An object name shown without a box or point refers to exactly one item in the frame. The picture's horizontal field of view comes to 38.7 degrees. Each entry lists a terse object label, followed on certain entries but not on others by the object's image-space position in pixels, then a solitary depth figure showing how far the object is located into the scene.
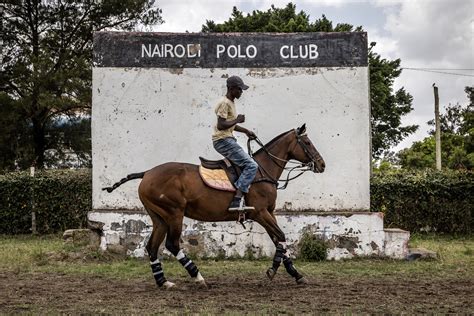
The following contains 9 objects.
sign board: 13.45
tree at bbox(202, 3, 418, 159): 38.56
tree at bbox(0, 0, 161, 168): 30.78
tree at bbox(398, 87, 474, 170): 30.78
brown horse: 9.97
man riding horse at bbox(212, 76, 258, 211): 9.95
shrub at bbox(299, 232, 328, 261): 13.05
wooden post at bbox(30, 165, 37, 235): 19.31
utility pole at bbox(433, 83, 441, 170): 29.75
